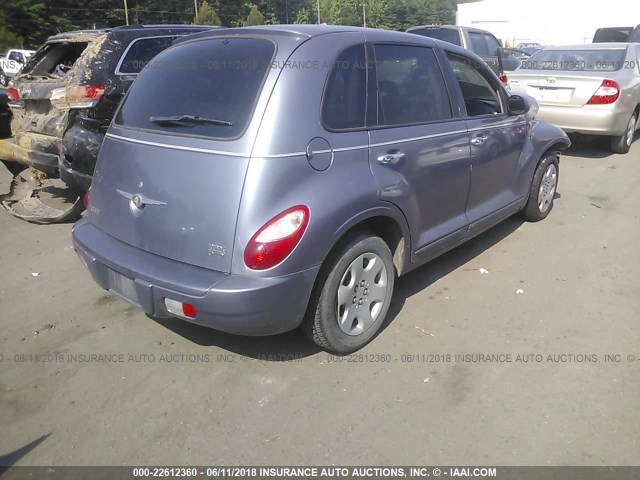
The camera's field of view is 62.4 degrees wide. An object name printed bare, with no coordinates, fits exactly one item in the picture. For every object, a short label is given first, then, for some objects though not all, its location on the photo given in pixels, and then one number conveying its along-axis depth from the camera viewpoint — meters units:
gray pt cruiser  2.60
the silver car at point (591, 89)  7.71
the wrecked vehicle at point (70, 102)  4.94
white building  42.75
